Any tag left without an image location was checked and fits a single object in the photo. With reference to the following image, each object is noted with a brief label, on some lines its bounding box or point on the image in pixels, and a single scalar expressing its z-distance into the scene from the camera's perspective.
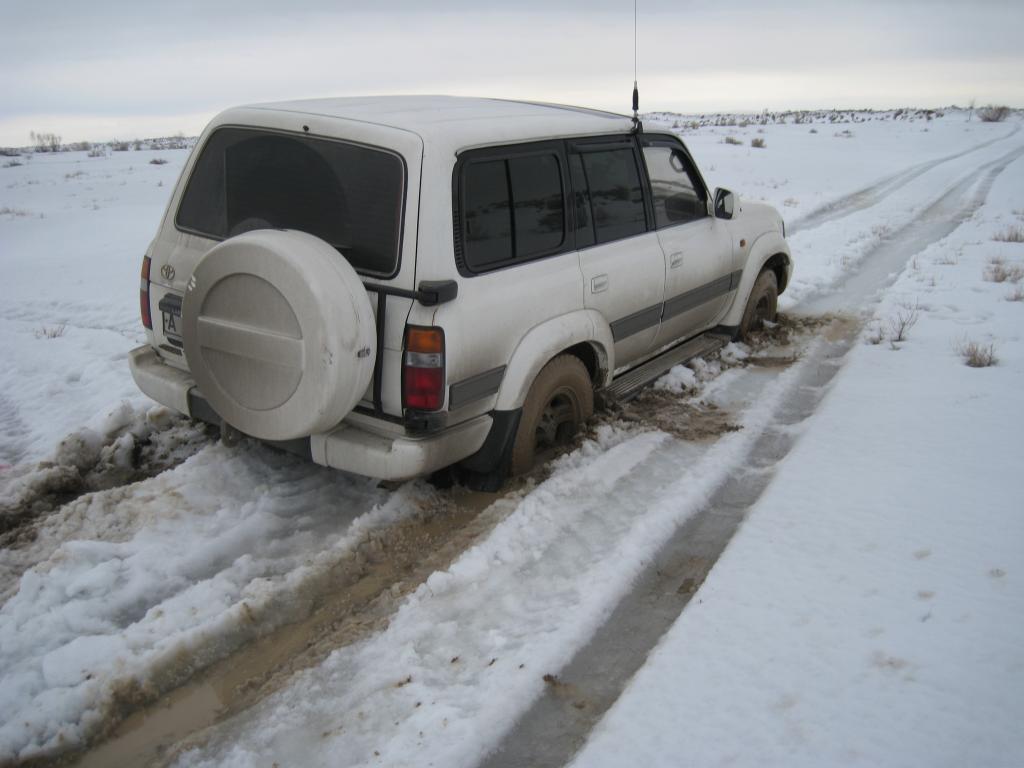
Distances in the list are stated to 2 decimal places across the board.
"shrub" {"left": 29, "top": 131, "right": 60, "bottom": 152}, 38.37
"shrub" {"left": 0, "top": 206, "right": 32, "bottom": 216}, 13.80
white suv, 3.24
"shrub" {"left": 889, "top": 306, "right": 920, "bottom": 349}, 6.43
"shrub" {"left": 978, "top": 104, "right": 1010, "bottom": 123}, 48.03
